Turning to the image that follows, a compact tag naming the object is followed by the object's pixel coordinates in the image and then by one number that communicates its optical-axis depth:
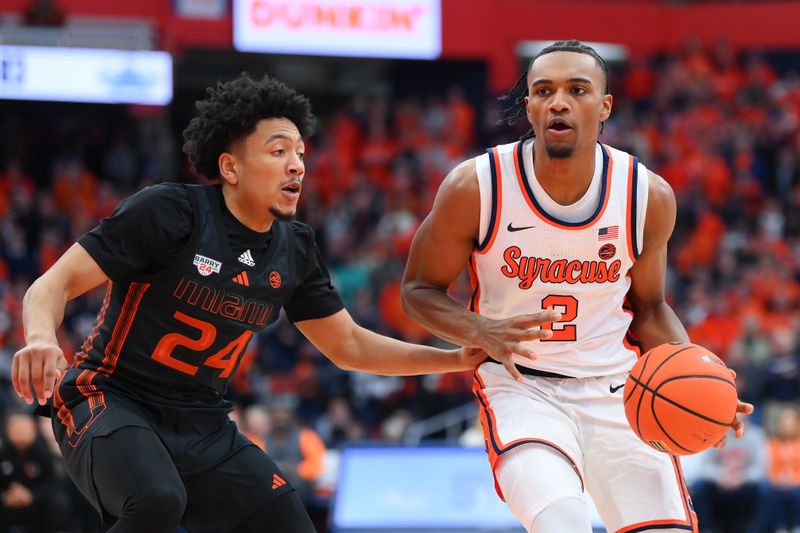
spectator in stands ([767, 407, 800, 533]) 10.68
